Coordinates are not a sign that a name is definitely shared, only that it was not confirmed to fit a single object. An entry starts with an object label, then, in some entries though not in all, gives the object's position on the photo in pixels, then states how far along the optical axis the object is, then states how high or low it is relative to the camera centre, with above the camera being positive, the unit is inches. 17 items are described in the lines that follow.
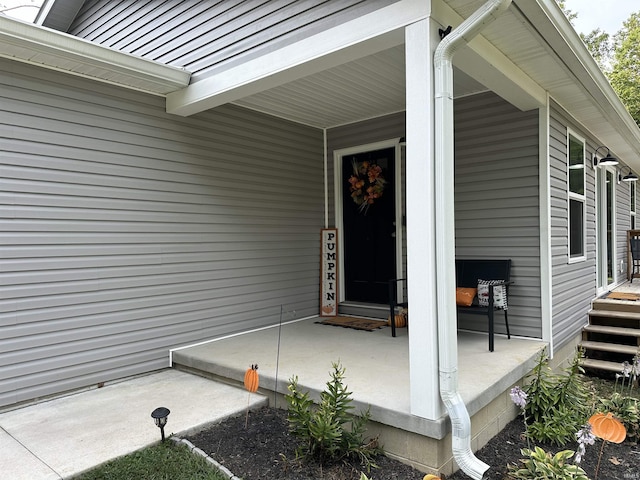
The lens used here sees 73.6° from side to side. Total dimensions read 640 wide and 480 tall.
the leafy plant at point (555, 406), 110.9 -45.1
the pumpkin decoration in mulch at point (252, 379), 103.5 -32.2
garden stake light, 90.7 -35.8
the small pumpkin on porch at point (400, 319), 177.9 -31.3
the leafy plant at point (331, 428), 90.9 -39.8
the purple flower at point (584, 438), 83.8 -39.1
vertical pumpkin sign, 210.2 -12.2
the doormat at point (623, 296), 220.5 -28.9
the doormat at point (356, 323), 180.4 -34.5
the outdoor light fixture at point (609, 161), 199.3 +38.3
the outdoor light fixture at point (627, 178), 292.6 +45.8
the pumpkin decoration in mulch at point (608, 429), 84.7 -37.5
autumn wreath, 199.9 +29.0
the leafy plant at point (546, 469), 85.7 -46.3
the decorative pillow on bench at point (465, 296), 154.3 -19.0
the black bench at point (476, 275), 152.6 -12.0
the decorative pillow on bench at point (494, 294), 148.9 -17.9
